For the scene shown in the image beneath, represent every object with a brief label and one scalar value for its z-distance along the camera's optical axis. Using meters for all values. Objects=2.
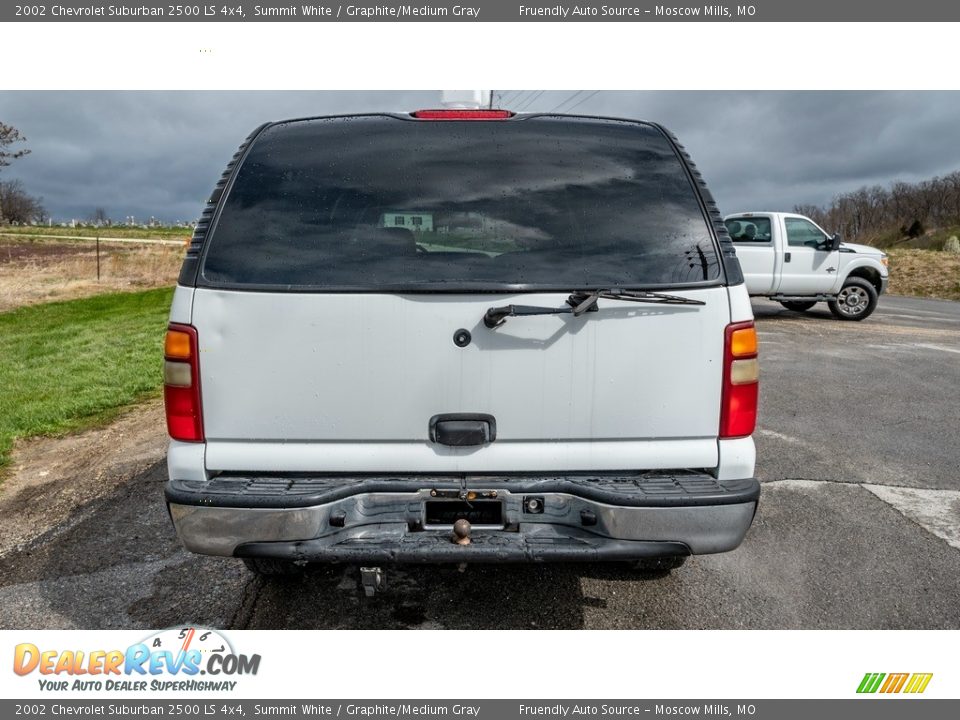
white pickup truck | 12.23
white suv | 2.34
